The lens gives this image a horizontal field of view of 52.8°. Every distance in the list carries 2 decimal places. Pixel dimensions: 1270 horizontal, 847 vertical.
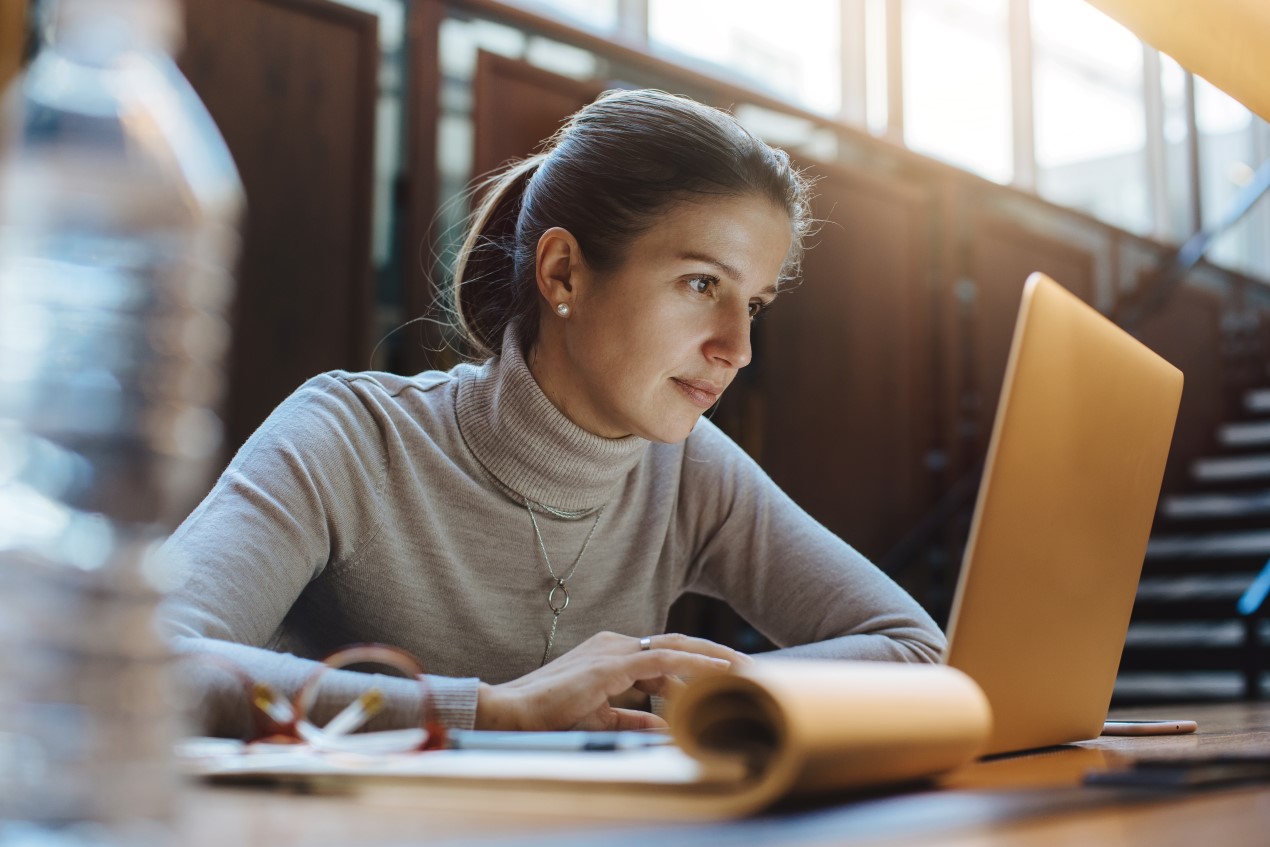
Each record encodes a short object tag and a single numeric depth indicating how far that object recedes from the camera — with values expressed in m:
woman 1.42
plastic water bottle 0.40
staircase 4.90
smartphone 1.15
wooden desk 0.47
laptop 0.79
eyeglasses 0.73
